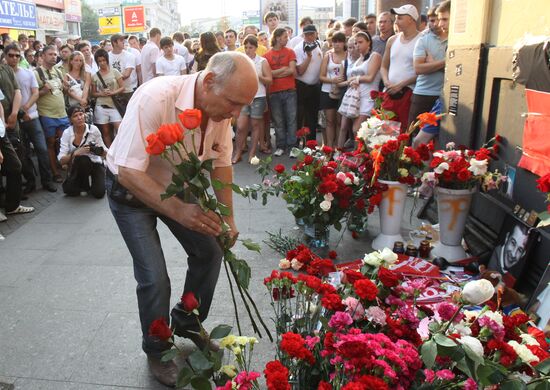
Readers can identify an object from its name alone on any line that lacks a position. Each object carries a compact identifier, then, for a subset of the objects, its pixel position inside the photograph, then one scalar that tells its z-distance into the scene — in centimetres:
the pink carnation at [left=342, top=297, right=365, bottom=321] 173
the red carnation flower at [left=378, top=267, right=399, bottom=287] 172
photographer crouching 631
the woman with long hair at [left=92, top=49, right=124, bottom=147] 790
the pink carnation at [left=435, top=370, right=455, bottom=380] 139
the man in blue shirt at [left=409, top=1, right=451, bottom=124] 526
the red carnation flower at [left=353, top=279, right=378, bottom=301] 161
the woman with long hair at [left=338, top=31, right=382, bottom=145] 656
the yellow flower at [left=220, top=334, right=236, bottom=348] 165
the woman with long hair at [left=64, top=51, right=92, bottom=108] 760
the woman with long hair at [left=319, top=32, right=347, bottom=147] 735
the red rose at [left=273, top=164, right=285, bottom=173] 405
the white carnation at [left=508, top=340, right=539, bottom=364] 145
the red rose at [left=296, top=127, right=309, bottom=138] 461
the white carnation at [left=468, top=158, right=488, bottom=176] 367
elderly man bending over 216
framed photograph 326
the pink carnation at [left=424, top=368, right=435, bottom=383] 141
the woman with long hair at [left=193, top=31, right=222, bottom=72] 743
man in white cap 566
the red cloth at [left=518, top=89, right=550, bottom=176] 318
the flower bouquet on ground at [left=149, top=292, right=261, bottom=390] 145
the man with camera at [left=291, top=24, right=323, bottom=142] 775
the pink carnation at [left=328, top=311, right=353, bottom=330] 158
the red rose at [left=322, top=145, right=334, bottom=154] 420
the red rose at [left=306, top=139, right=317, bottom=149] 435
